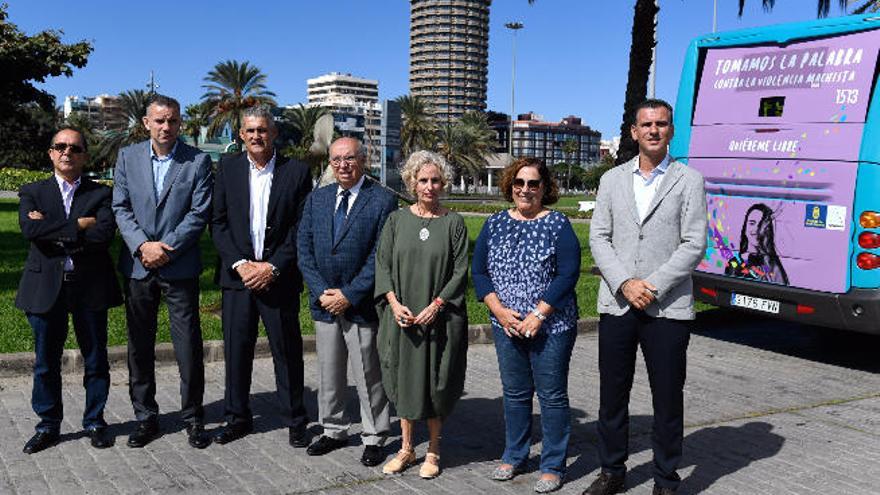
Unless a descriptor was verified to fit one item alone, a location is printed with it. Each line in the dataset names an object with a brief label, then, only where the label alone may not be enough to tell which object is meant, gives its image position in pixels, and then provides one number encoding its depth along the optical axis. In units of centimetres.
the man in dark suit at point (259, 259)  488
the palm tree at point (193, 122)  7219
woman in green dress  431
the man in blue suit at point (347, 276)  464
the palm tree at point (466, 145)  9062
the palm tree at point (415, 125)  8131
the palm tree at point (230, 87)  6069
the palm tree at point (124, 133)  7894
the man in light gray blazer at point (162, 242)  483
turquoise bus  688
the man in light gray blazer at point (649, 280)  398
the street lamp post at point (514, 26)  8729
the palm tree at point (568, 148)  14925
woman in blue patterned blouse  413
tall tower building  17575
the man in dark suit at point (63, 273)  468
